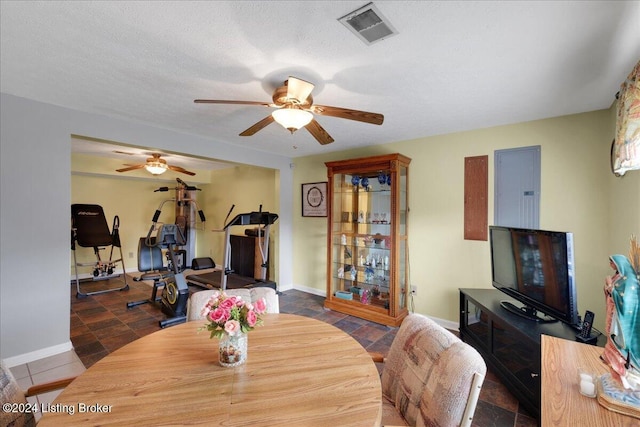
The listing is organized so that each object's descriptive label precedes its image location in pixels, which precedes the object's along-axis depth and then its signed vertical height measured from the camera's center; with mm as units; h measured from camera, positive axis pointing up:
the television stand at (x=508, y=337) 1844 -1037
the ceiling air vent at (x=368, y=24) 1327 +980
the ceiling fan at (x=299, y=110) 1915 +743
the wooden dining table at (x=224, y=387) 911 -690
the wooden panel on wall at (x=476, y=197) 3021 +175
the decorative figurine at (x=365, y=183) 3790 +416
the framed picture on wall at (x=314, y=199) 4480 +230
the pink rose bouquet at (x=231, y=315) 1197 -465
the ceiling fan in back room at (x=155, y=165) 4406 +775
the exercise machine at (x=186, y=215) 6480 -67
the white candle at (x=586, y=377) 1038 -638
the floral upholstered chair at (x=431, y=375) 977 -673
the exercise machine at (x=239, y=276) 3957 -944
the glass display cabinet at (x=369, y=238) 3377 -349
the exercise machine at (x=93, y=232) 4672 -350
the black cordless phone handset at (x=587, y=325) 1758 -738
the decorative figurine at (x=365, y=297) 3666 -1150
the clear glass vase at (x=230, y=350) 1217 -616
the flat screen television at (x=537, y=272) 1858 -471
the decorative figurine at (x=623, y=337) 924 -439
